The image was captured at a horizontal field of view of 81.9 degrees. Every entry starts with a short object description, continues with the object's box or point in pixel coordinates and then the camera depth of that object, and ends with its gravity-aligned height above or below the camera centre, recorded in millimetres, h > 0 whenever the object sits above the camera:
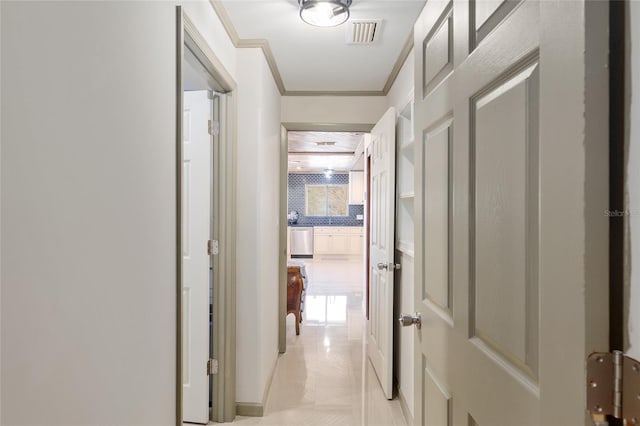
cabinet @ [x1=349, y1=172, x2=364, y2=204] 9680 +705
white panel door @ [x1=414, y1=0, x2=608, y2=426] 514 +12
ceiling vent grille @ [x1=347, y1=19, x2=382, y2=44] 2133 +1111
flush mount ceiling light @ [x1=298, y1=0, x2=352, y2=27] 1882 +1062
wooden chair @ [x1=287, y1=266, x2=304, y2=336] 3850 -813
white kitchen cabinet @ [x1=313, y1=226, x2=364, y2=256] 10203 -703
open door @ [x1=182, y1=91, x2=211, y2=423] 2223 -198
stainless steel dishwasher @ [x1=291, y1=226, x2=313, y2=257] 10180 -732
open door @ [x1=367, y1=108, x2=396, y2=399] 2580 -252
